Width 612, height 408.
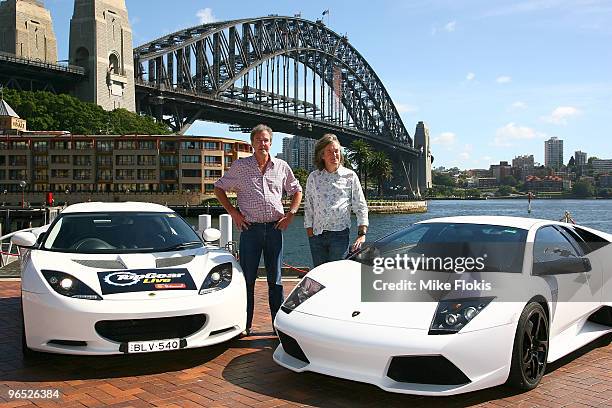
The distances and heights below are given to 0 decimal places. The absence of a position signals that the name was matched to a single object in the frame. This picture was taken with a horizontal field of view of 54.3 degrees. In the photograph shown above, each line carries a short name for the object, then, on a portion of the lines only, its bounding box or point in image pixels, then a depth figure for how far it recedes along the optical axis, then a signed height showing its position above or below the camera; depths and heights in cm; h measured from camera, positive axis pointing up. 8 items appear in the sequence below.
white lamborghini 357 -78
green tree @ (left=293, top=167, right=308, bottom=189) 10285 +306
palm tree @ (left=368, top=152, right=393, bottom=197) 9481 +381
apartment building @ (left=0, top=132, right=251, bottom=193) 7562 +387
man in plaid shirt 541 -17
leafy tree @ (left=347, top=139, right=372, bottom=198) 9550 +560
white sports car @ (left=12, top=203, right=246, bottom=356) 417 -74
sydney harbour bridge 8619 +1737
